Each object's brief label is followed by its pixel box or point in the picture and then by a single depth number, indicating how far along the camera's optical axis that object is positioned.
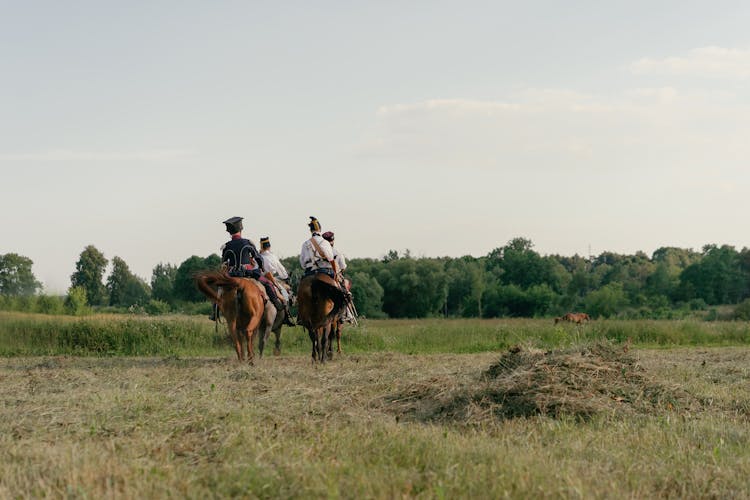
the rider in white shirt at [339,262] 13.57
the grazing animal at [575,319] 24.15
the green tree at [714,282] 55.97
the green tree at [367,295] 51.34
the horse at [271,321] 13.76
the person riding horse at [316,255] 13.23
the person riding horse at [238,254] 13.12
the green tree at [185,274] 60.41
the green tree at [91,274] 67.81
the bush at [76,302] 27.17
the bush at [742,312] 33.56
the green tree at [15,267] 55.42
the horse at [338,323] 14.30
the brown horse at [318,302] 13.00
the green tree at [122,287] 71.19
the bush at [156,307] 40.44
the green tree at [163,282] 65.12
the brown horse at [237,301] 12.41
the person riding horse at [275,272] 14.33
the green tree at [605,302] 47.66
